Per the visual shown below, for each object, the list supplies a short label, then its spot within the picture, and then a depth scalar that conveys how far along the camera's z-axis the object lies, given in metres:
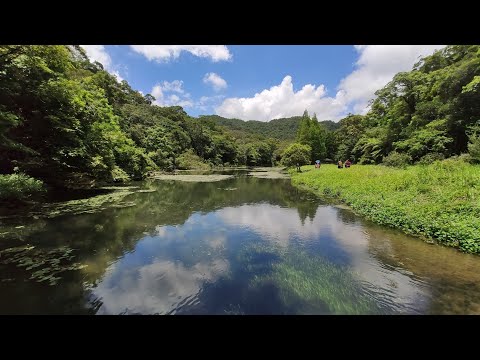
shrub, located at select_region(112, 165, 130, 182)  23.39
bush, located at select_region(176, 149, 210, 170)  53.78
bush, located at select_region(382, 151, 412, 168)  23.70
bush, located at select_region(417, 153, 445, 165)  20.45
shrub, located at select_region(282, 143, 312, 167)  39.34
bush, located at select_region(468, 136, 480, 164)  15.53
